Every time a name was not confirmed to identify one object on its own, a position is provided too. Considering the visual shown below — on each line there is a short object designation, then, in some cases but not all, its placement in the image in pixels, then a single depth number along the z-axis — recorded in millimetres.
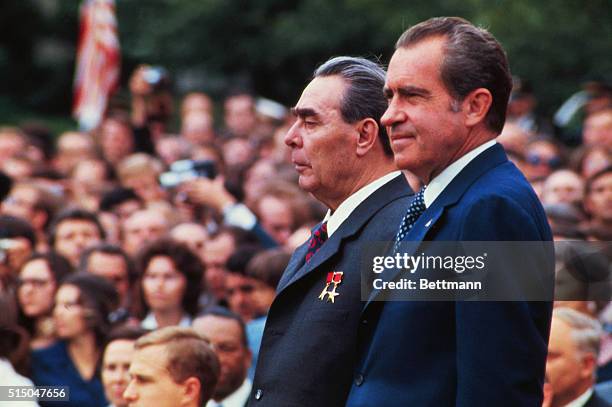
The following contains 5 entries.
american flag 30250
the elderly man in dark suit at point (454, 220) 6578
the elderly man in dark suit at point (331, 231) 7914
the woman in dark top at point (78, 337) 13914
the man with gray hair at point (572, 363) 10984
